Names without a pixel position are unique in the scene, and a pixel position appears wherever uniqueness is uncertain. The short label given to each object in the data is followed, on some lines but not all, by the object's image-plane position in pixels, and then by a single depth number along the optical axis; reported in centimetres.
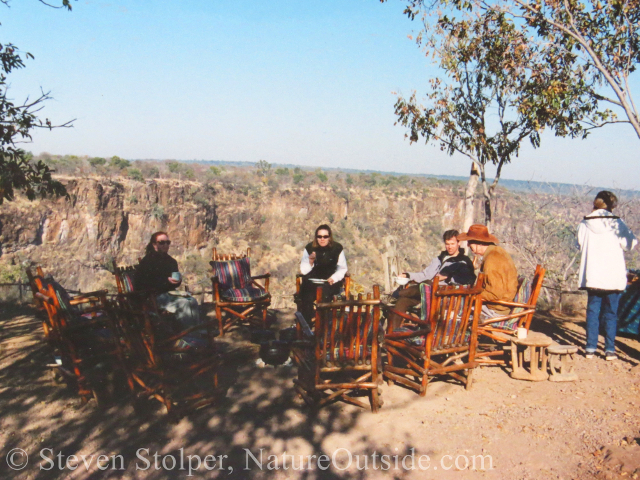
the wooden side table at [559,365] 390
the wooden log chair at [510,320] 411
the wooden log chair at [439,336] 353
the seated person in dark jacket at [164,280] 420
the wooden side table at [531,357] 396
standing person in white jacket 418
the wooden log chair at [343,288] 520
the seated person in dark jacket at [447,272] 458
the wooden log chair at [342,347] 322
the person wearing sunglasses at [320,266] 525
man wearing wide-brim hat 423
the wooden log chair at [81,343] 354
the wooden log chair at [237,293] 563
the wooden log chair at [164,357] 331
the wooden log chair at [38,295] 371
